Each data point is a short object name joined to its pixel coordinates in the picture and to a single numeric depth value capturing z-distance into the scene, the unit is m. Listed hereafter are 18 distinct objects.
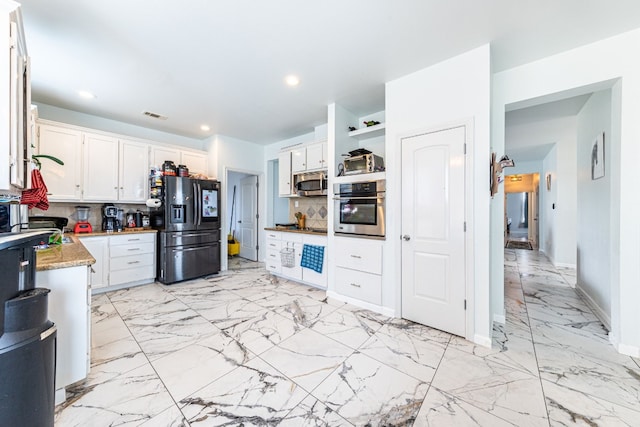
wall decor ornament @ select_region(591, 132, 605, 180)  2.64
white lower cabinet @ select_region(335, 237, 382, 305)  2.85
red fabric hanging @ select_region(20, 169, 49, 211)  1.96
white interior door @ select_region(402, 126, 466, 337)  2.29
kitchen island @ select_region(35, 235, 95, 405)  1.47
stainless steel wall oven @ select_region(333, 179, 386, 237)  2.86
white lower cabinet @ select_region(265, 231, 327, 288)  3.62
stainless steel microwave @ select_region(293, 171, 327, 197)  3.95
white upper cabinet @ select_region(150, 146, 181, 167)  4.15
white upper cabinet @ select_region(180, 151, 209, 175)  4.50
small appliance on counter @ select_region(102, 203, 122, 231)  3.77
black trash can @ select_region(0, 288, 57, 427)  0.98
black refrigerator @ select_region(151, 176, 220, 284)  3.85
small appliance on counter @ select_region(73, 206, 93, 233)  3.49
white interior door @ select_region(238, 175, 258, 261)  5.62
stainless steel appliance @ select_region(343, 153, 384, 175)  3.05
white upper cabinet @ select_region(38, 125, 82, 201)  3.25
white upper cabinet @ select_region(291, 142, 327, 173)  3.96
